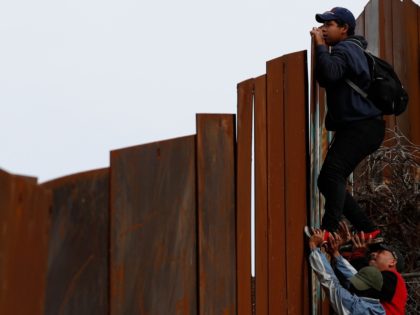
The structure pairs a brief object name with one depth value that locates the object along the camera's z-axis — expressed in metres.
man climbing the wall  10.73
